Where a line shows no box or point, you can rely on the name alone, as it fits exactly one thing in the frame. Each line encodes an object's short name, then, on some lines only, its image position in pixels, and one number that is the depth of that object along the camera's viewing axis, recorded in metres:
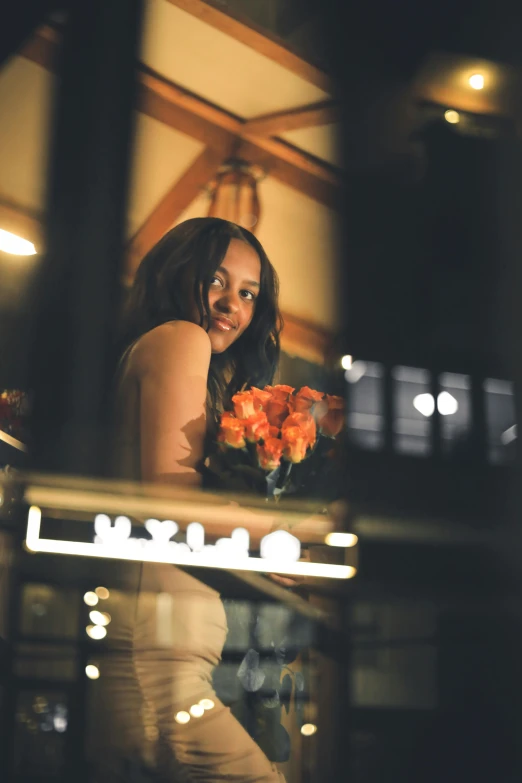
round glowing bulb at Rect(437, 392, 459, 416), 3.12
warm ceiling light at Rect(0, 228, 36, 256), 3.00
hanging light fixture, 3.08
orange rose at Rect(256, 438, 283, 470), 2.94
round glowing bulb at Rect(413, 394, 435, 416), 3.11
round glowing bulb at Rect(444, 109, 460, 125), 3.26
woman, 2.82
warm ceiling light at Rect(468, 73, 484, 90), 3.27
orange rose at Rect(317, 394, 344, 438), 3.01
